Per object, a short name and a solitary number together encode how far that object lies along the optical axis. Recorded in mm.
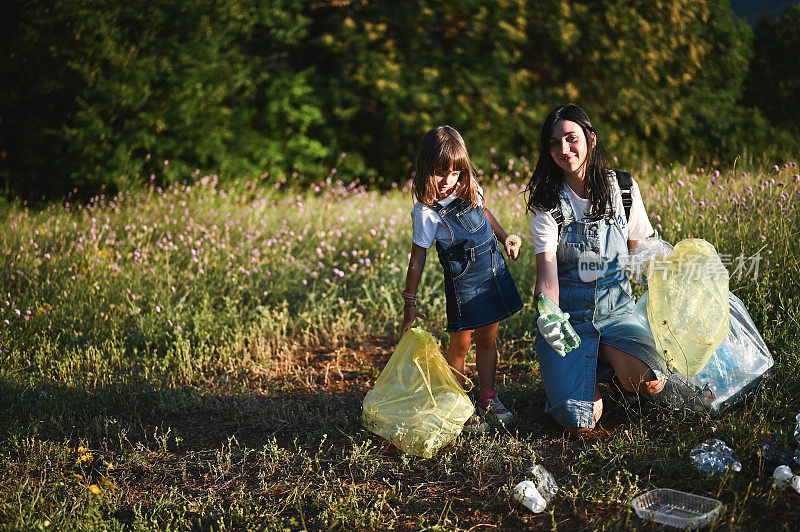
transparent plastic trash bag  2859
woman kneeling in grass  2900
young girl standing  3002
